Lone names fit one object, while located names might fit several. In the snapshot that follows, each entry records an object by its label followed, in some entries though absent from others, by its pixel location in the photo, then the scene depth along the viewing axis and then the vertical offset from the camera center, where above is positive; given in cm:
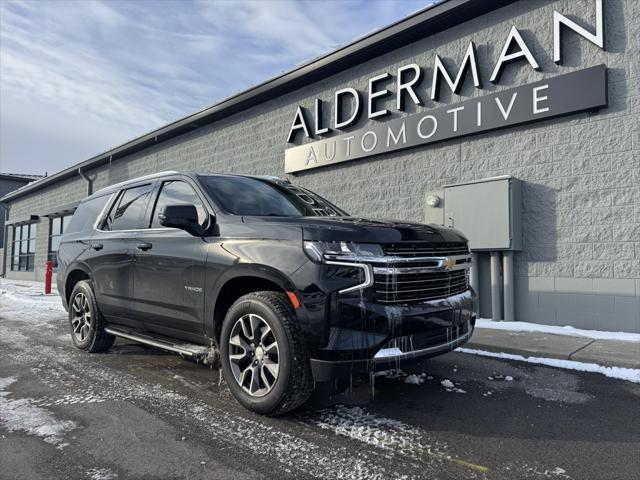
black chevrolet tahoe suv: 296 -19
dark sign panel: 674 +249
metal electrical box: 721 +82
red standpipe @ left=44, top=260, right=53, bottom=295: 1406 -70
